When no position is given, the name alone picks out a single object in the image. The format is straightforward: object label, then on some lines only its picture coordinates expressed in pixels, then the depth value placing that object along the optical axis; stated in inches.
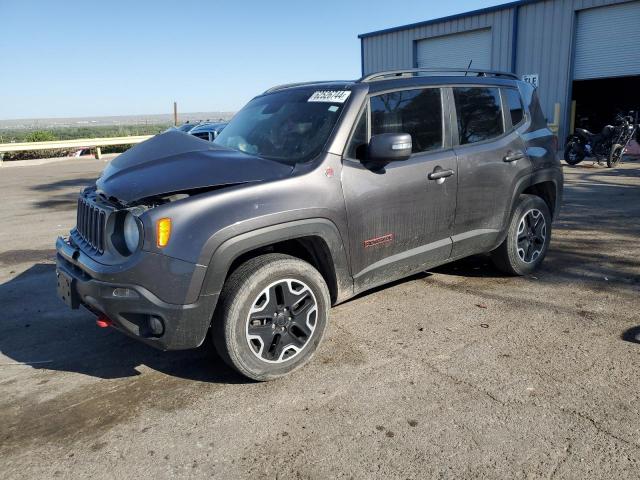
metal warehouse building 652.7
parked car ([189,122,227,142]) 541.9
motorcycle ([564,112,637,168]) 537.6
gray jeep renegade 117.3
